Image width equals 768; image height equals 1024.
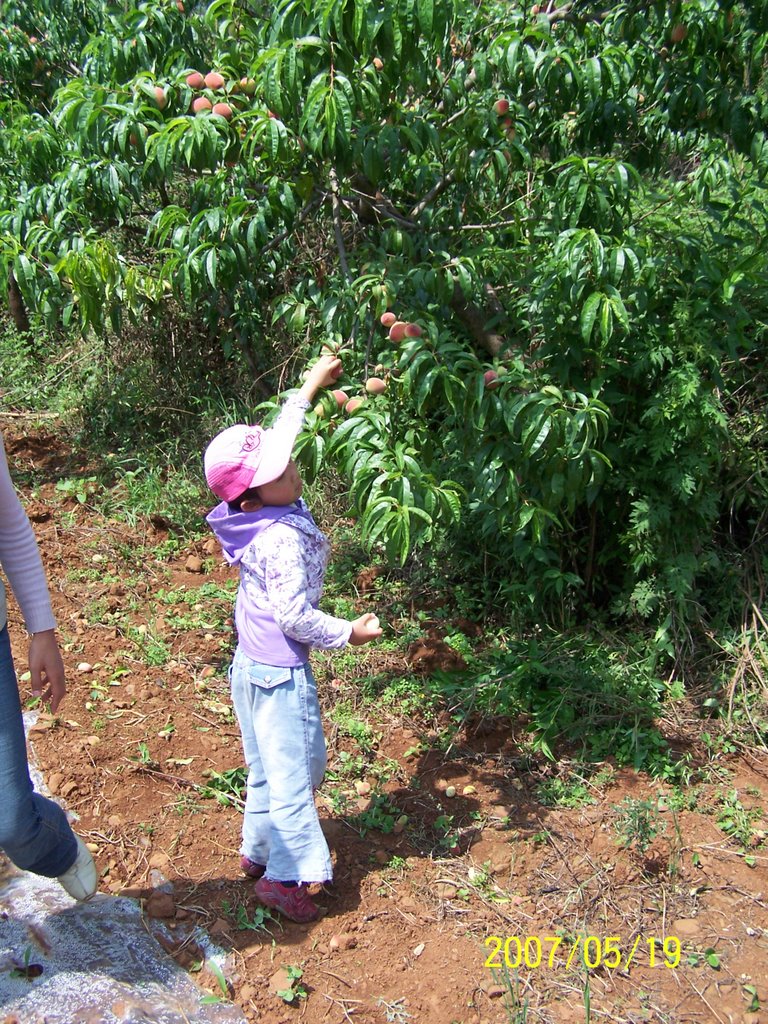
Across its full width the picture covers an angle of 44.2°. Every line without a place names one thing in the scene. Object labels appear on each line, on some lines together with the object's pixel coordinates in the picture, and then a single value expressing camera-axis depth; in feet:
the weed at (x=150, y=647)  13.41
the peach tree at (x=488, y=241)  9.48
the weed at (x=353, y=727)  11.71
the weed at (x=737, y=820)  10.34
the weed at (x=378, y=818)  10.33
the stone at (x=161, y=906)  9.00
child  8.03
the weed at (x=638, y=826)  9.80
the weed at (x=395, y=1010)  8.09
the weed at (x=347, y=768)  11.20
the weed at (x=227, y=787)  10.66
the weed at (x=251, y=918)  8.88
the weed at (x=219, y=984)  8.16
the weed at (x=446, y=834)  10.06
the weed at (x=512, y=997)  7.99
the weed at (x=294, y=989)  8.13
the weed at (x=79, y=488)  17.94
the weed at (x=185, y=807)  10.47
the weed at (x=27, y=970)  8.15
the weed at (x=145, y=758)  11.19
